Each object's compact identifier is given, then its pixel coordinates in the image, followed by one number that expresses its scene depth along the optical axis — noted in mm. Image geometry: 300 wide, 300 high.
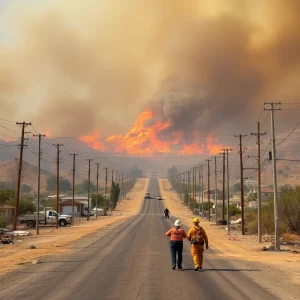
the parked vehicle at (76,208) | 104875
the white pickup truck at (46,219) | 67188
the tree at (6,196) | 93000
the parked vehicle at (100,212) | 110462
